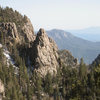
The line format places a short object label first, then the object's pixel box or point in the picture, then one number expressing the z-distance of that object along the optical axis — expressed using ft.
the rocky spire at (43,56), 346.54
